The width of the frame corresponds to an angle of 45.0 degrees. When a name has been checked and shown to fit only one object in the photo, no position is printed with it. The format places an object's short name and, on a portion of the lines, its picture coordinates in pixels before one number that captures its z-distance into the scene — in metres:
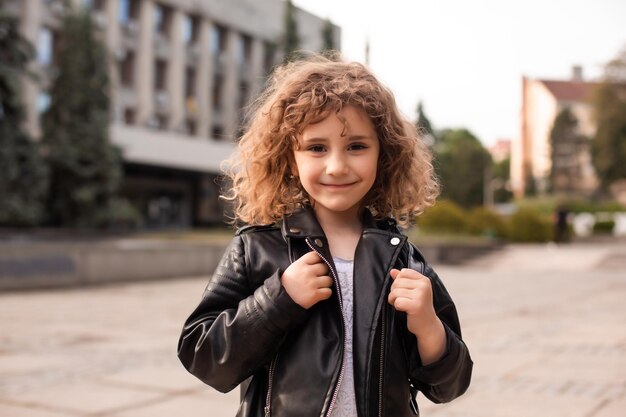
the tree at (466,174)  72.25
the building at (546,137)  73.94
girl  1.73
